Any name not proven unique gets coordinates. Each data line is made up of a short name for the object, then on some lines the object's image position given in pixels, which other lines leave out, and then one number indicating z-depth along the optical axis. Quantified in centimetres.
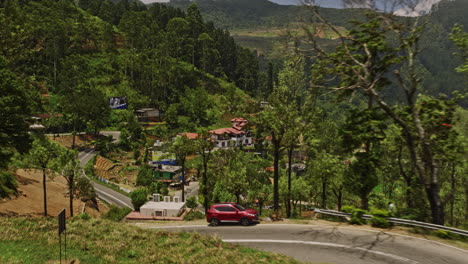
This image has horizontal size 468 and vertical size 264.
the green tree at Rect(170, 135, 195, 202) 4122
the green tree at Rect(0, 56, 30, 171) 2672
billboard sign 9938
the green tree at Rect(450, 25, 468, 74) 2127
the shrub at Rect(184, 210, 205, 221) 2890
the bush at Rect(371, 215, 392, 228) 2083
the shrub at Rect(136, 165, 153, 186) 6431
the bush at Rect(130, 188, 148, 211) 3616
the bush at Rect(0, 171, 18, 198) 3312
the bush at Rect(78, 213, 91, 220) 2310
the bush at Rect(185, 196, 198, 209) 4382
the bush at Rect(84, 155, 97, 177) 6363
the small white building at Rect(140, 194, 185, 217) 3346
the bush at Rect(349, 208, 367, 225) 2183
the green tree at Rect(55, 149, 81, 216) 3183
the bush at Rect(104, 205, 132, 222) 3635
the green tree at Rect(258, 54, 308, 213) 2909
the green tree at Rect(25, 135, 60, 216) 3082
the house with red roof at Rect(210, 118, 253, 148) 9562
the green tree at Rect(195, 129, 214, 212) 3748
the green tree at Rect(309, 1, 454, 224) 2059
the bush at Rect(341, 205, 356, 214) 2300
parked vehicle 2342
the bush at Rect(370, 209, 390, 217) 2144
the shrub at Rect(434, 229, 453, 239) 1866
